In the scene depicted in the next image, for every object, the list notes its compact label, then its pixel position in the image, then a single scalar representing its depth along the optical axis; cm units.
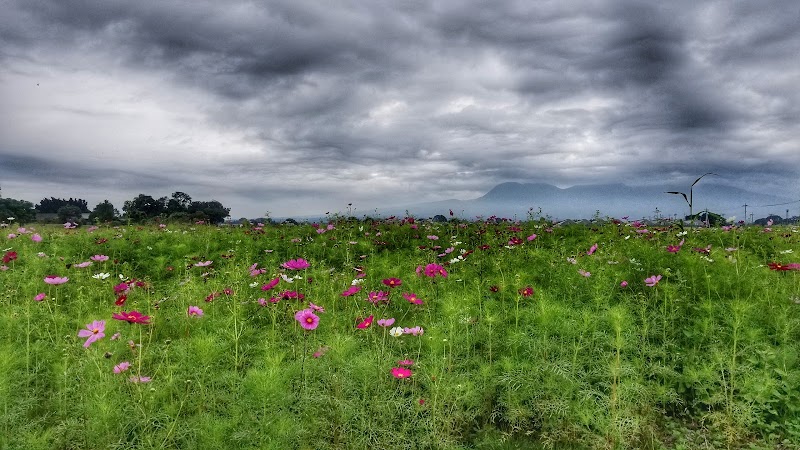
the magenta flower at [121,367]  292
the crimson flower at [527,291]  417
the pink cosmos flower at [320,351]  342
